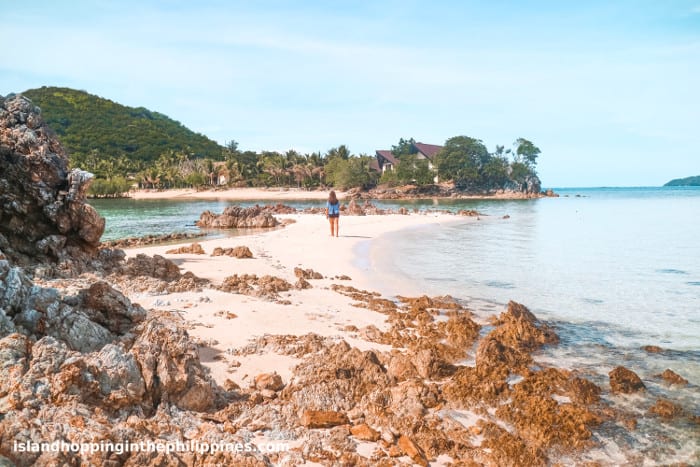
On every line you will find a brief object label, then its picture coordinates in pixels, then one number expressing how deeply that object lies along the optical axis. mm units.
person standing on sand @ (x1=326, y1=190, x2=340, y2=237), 20328
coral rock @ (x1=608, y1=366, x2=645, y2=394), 5488
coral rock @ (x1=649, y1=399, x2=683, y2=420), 4957
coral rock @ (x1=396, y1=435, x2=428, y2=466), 3887
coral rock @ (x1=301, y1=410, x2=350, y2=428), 4297
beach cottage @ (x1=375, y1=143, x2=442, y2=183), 102125
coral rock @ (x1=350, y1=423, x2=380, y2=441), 4148
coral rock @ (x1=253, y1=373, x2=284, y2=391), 4949
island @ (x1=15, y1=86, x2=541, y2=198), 91312
